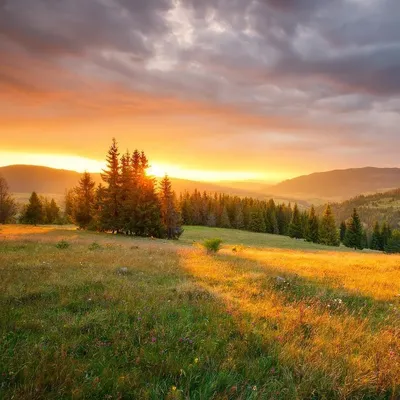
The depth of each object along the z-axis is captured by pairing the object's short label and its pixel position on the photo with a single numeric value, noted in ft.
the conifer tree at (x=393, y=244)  279.90
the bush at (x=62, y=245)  63.32
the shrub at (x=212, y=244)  67.62
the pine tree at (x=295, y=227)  304.30
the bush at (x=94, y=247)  66.21
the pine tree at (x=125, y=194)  152.64
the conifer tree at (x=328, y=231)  256.52
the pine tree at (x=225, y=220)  347.97
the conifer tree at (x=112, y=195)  154.71
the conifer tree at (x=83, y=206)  170.19
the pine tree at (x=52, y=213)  291.79
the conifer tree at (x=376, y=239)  316.81
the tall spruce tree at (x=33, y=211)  224.53
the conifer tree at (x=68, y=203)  296.96
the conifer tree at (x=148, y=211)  151.64
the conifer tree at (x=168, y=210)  171.22
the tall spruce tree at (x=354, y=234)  263.31
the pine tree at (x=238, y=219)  353.31
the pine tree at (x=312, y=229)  276.21
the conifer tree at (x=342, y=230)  343.01
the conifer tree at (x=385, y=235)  311.39
